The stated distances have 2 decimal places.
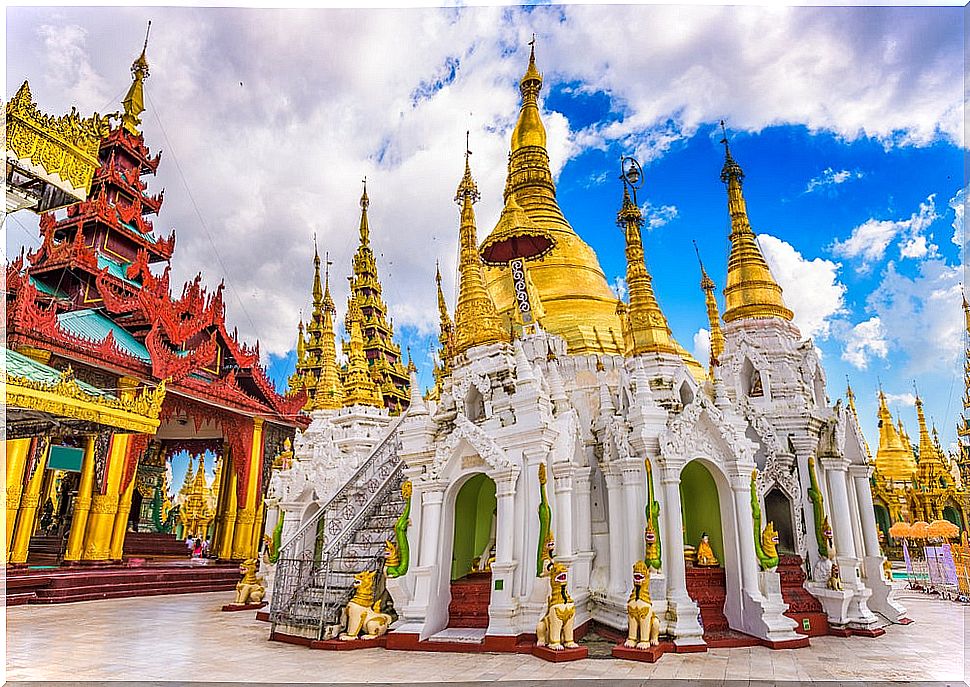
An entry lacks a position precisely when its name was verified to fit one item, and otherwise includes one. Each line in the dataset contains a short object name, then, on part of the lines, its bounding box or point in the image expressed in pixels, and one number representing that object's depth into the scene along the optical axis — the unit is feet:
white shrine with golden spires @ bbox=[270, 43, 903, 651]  29.04
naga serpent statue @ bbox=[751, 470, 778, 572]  29.58
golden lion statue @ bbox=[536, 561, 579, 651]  25.26
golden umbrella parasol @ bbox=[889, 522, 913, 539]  69.10
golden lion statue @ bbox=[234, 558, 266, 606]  44.24
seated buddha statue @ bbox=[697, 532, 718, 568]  32.58
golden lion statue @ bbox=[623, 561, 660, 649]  25.54
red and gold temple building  50.47
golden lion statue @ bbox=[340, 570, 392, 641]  28.53
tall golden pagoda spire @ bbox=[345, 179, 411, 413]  93.04
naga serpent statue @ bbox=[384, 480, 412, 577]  30.22
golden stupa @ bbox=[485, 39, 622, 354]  48.37
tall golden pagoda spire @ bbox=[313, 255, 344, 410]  55.26
